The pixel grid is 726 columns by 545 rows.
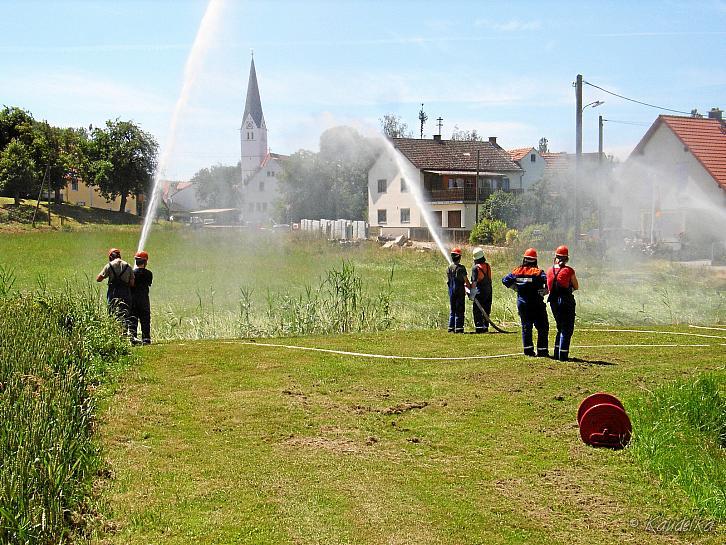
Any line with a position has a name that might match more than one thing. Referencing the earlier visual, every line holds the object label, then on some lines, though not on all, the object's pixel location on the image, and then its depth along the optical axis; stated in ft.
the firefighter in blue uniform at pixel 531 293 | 39.04
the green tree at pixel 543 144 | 409.49
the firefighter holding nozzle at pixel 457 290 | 49.98
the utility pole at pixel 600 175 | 108.47
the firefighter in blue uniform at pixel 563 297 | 38.52
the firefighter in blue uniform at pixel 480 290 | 49.67
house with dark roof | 183.11
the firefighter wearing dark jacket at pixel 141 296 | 45.55
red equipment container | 25.64
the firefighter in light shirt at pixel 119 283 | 44.47
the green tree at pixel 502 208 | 169.78
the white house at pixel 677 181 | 129.09
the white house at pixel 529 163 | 212.64
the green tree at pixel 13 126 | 218.38
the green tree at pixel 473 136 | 323.98
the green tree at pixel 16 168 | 203.21
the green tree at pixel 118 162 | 201.98
